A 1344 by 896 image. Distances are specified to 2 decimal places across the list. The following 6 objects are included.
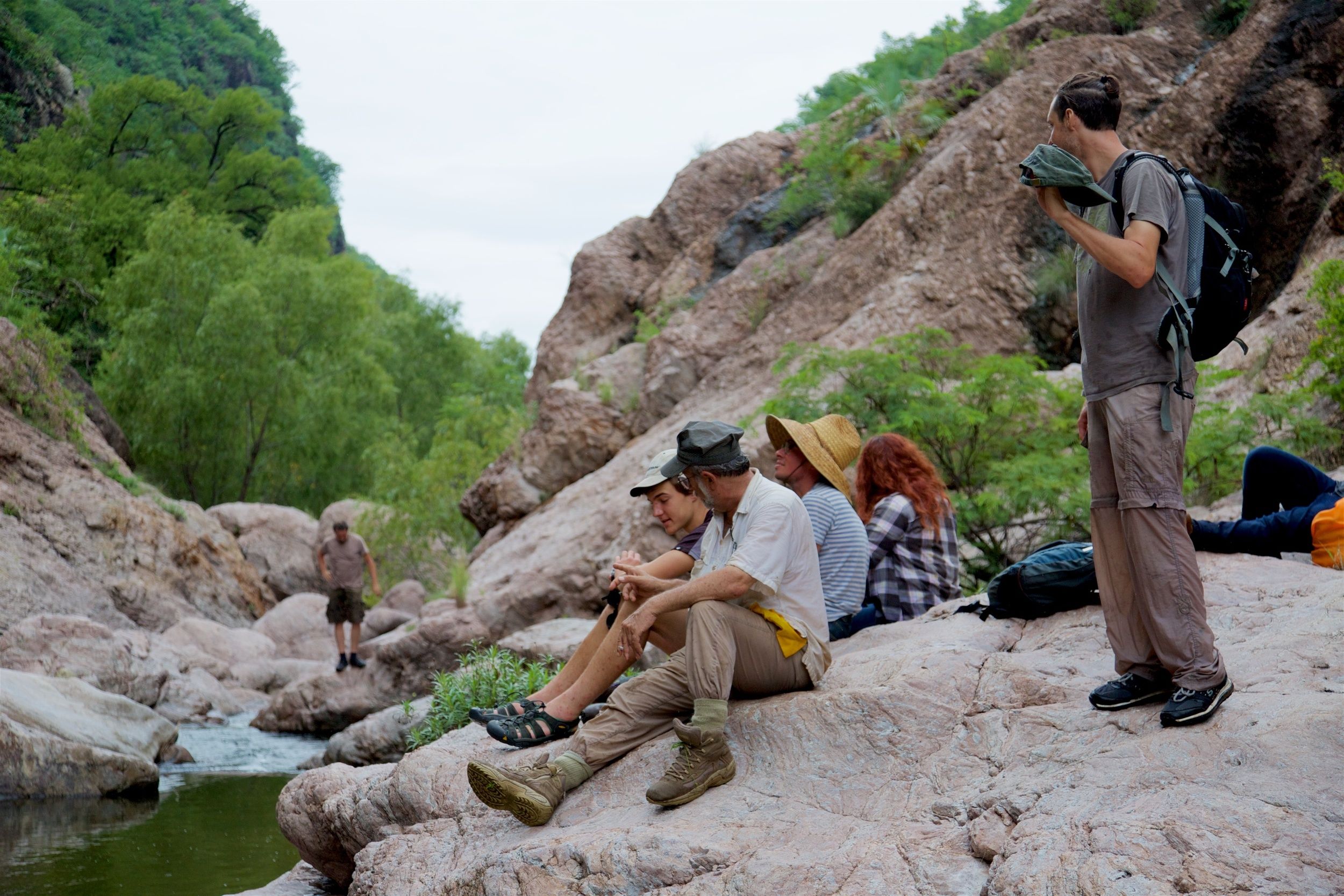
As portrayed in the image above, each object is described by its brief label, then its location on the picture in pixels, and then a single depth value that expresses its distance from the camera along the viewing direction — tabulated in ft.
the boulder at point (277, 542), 78.23
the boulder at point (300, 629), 59.88
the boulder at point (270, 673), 51.29
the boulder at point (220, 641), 54.29
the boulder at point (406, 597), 61.21
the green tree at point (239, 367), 89.76
